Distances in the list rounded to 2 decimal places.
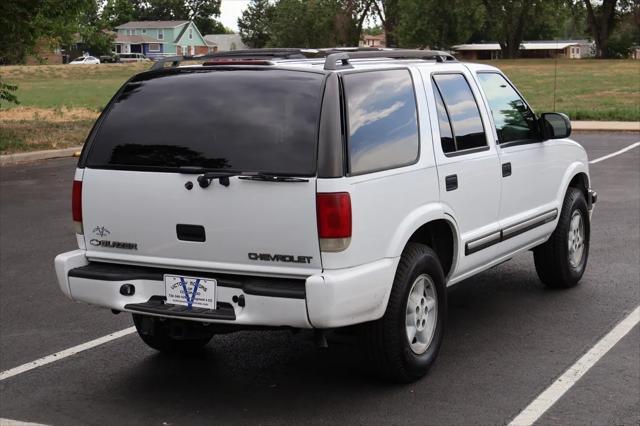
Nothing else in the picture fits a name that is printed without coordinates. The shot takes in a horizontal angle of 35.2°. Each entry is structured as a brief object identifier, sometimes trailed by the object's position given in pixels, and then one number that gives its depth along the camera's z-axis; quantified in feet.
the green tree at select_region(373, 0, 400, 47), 332.19
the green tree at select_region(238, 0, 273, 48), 472.44
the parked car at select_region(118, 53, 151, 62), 433.56
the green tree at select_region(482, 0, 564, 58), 274.24
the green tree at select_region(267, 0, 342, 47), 346.33
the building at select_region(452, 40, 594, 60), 359.97
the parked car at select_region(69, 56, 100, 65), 356.59
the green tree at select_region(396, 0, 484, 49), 295.89
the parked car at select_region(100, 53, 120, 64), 369.09
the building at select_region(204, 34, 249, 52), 487.61
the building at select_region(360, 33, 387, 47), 395.20
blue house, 446.73
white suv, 16.88
